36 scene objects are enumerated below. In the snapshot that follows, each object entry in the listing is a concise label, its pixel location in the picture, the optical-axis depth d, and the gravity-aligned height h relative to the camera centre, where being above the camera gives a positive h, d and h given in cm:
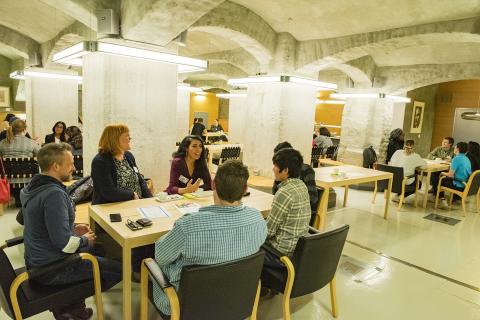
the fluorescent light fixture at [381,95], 774 +75
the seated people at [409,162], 630 -63
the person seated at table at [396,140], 827 -31
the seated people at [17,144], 521 -59
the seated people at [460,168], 609 -66
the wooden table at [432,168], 647 -75
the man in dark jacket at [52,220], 202 -68
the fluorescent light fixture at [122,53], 303 +58
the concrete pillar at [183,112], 1180 +14
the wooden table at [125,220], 227 -82
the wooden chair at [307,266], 227 -100
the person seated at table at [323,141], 951 -48
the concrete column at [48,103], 829 +13
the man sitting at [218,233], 171 -60
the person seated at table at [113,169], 298 -53
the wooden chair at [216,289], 170 -93
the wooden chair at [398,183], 612 -102
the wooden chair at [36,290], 189 -111
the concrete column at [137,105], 440 +10
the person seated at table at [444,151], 806 -50
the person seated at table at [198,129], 1050 -39
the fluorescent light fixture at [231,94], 1041 +78
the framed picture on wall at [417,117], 1196 +46
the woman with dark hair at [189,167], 371 -57
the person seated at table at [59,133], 636 -46
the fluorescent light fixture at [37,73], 621 +65
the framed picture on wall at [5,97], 1355 +36
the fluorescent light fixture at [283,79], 512 +65
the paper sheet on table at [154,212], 268 -80
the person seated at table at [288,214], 245 -68
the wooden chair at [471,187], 594 -99
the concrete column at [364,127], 912 -1
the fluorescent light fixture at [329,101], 1369 +96
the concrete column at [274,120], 662 +3
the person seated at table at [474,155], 668 -45
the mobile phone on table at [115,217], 252 -80
